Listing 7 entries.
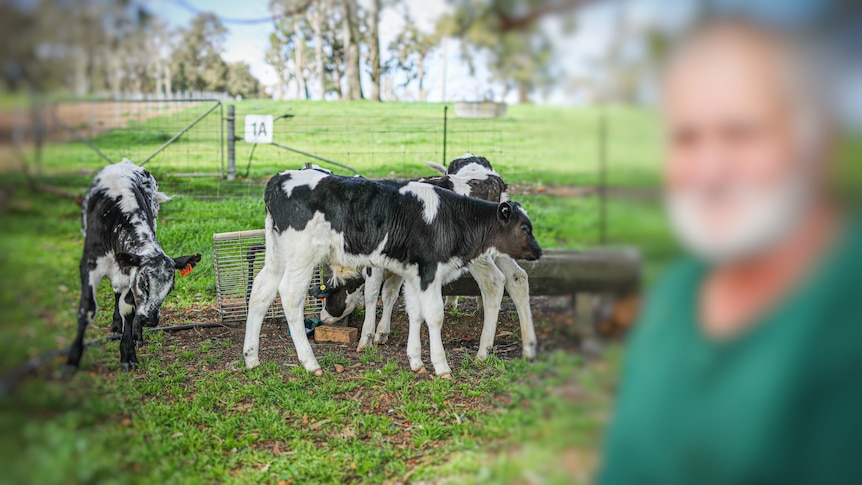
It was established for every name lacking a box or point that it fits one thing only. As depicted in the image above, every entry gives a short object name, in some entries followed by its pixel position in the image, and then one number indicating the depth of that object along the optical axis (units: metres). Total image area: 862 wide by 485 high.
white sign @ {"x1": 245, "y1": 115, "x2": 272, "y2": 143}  8.12
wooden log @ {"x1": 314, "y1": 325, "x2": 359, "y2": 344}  9.98
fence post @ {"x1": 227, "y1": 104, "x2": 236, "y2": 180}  8.51
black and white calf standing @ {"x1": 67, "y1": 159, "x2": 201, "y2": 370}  7.89
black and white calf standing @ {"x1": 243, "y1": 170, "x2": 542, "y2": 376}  8.38
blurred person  1.49
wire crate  10.27
